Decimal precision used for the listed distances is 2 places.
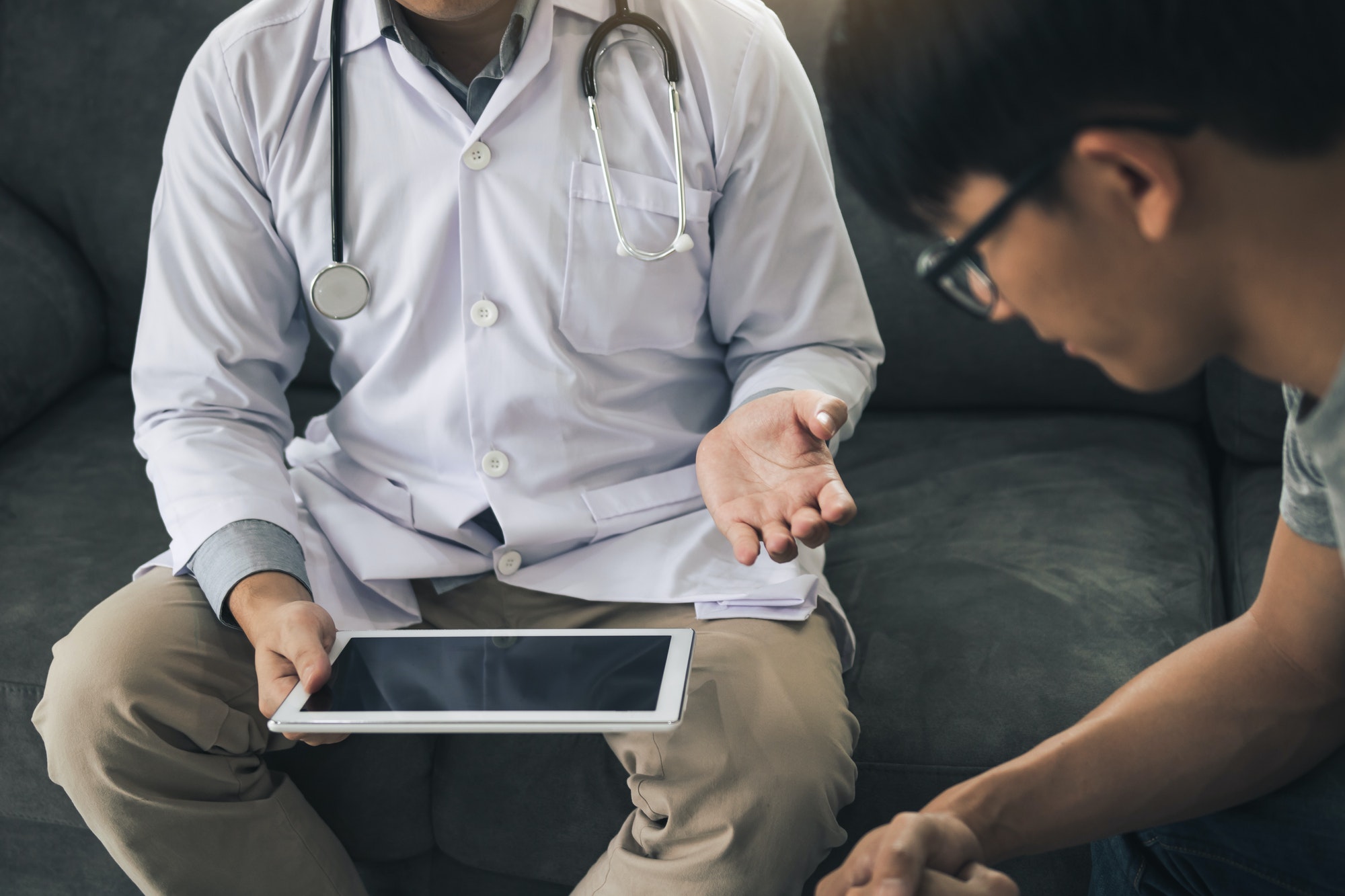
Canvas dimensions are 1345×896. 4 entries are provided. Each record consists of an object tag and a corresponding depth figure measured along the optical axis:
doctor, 1.06
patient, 0.52
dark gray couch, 1.12
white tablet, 0.88
